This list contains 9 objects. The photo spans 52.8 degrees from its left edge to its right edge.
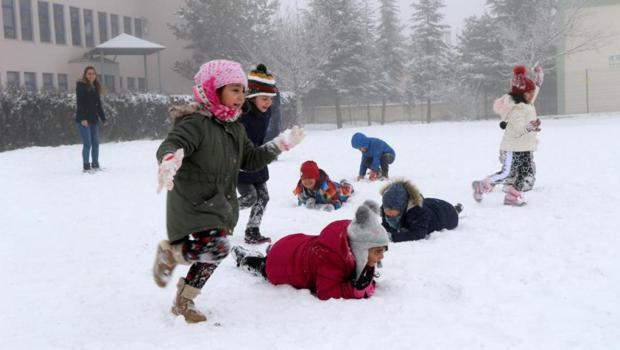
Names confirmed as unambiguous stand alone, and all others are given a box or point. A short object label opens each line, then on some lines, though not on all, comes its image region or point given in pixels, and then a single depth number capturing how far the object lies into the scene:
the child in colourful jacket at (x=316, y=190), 7.56
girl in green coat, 3.61
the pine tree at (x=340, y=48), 39.56
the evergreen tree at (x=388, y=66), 47.66
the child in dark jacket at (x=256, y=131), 5.70
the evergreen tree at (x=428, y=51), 47.09
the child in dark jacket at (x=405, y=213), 5.64
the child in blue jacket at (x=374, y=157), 10.10
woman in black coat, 11.72
